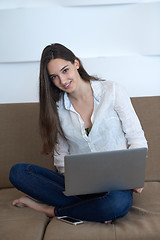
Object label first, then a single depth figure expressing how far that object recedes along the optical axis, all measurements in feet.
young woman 6.08
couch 4.96
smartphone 5.39
